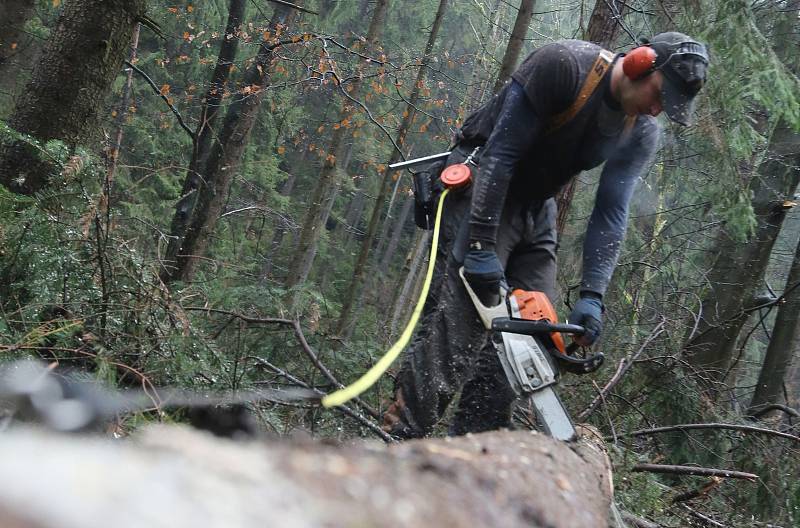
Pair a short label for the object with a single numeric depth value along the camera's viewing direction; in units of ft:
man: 9.89
